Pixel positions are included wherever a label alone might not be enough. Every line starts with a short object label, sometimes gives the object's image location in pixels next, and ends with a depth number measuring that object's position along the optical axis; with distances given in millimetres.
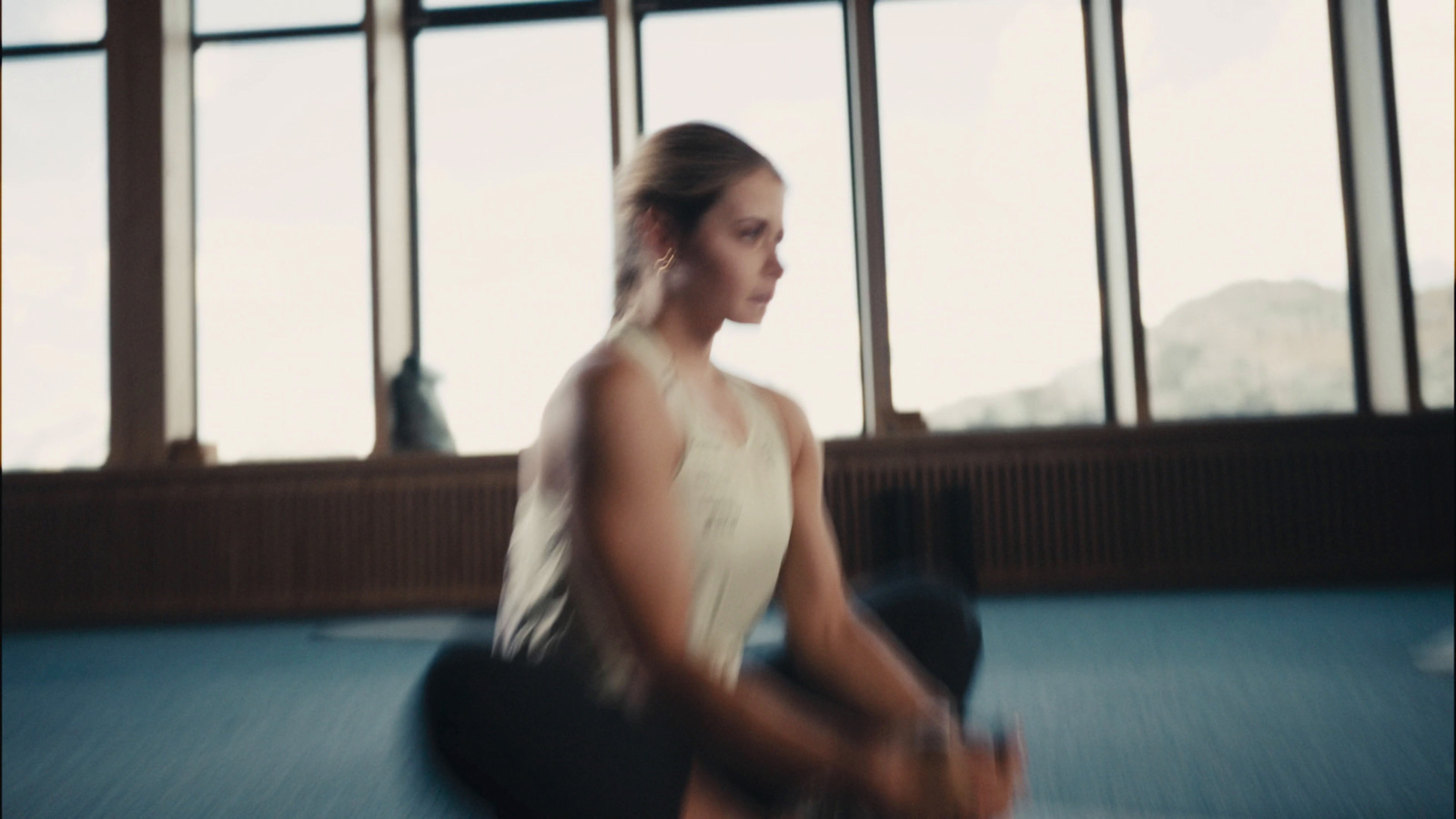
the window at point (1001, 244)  4492
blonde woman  790
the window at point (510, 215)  4652
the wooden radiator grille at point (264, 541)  4250
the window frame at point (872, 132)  4145
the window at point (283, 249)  4617
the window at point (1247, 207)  4367
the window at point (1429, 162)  4215
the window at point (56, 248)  4598
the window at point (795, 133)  4566
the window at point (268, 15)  4660
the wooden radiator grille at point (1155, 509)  4023
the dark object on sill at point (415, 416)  4332
